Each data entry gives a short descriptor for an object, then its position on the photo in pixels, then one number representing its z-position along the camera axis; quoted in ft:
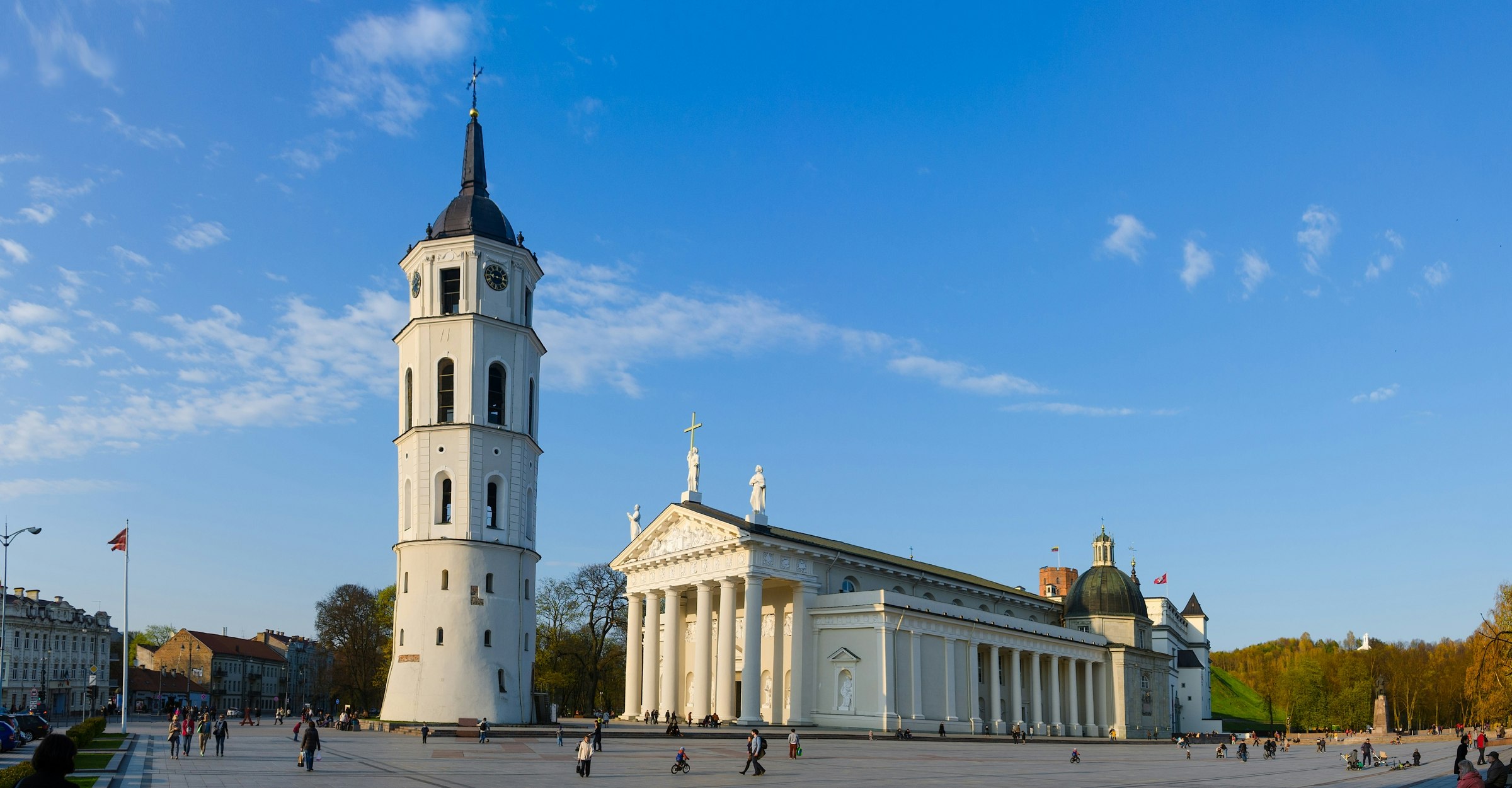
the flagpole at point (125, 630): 177.17
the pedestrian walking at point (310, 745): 92.27
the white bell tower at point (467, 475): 161.38
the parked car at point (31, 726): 134.72
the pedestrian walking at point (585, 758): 90.43
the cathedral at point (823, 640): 189.26
